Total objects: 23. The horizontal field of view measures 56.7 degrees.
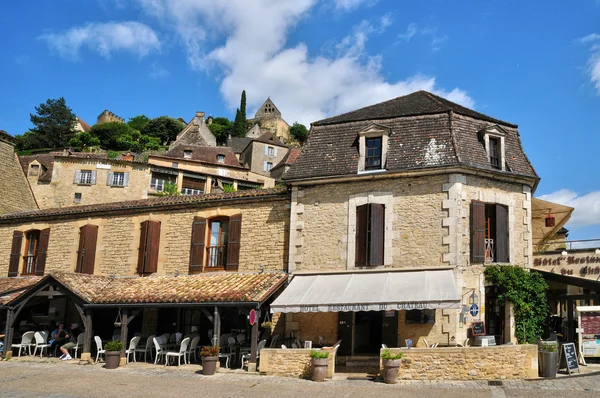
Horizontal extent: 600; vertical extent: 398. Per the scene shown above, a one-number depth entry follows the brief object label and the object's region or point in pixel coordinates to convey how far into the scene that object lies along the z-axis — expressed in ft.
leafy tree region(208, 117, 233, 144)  291.15
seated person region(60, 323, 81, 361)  55.87
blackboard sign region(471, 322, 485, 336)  47.13
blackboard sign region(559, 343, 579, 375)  42.52
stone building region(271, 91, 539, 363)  48.06
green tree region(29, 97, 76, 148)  223.92
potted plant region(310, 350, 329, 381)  42.39
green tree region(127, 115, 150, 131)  272.51
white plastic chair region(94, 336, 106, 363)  53.98
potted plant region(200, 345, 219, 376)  46.09
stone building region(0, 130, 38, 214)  86.17
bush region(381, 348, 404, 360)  41.73
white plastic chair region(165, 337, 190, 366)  51.11
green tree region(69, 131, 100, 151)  212.02
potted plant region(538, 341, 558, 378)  40.91
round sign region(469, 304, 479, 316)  48.01
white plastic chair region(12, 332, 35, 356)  58.18
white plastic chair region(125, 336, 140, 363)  53.62
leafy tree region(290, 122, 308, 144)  316.19
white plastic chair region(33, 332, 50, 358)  57.77
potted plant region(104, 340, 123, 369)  50.69
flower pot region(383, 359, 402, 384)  41.19
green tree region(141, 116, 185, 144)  253.03
